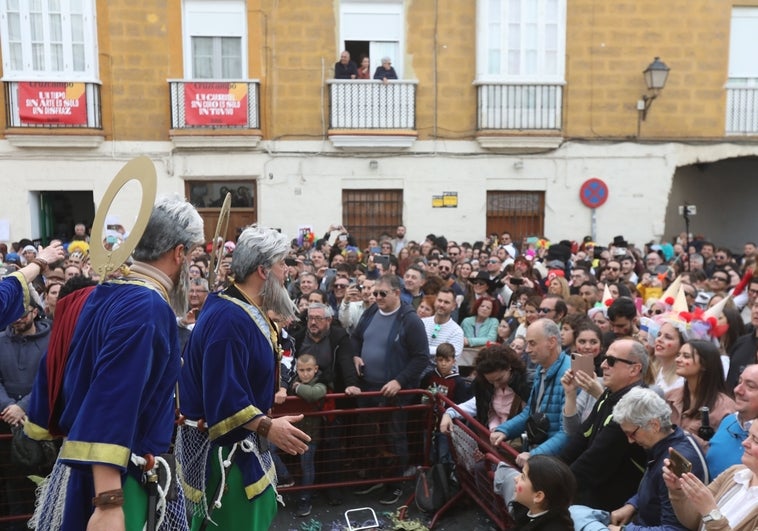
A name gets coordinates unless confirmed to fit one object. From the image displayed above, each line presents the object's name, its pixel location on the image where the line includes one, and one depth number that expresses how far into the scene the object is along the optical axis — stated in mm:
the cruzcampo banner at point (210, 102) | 13891
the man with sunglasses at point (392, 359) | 5316
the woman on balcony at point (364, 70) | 14250
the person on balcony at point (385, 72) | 14305
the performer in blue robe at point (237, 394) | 2875
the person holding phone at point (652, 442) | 3154
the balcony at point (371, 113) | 14281
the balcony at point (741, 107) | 15055
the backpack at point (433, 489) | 4973
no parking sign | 14938
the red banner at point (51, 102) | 13547
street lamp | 13953
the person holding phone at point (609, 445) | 3568
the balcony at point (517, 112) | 14539
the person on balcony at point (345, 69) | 14164
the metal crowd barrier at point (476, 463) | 4258
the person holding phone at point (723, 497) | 2717
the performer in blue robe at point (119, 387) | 2062
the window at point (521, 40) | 14484
